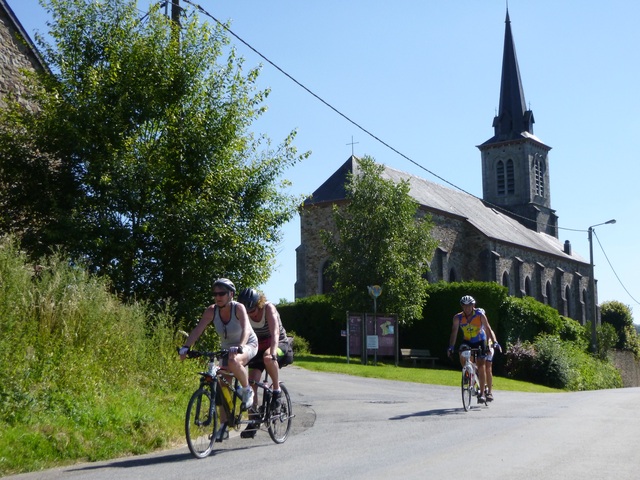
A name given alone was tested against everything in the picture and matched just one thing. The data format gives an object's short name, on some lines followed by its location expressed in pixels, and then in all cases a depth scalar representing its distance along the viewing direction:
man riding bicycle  12.88
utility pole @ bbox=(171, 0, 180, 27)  14.95
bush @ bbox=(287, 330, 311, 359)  32.44
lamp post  39.62
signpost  27.05
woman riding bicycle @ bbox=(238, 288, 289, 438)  8.70
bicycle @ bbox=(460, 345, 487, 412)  12.41
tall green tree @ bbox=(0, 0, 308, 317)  13.52
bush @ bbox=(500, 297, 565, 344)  33.16
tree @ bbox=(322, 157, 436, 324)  31.67
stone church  46.53
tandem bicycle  7.71
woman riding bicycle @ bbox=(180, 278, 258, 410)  8.01
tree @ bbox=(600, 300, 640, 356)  63.52
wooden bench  31.81
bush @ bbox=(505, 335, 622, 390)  28.64
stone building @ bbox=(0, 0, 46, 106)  17.86
